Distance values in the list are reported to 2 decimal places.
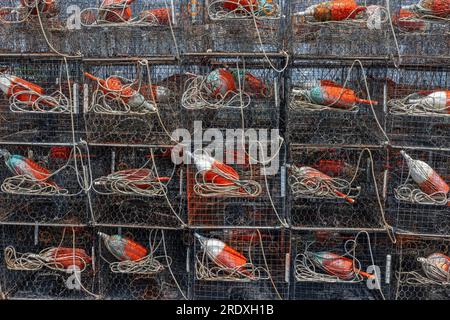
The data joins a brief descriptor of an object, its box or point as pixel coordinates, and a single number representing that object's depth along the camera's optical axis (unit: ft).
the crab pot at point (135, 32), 7.26
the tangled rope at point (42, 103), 7.45
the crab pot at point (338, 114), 7.65
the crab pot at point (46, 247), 7.91
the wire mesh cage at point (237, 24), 7.08
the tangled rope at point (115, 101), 7.34
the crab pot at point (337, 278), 7.57
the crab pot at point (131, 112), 7.47
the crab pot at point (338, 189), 7.47
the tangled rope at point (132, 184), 7.55
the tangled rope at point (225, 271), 7.48
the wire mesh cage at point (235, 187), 7.35
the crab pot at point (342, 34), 7.10
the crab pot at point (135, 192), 7.69
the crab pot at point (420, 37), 7.12
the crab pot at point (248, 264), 7.56
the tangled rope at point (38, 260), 7.76
